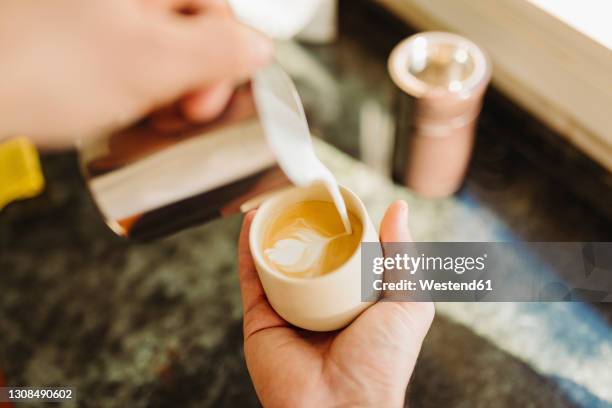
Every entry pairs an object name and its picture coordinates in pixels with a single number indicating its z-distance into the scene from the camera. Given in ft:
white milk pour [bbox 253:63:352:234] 1.90
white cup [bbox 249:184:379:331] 1.92
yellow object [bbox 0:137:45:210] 1.78
